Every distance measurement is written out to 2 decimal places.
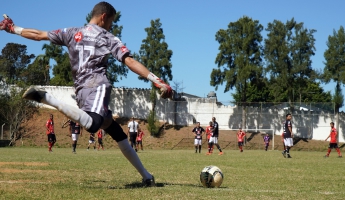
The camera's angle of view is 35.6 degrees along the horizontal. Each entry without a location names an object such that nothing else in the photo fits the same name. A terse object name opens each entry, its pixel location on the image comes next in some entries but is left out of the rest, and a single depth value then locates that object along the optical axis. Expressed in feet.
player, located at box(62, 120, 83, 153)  97.17
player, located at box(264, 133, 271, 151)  159.67
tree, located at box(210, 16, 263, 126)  202.49
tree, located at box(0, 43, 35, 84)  281.95
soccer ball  27.48
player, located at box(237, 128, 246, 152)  137.87
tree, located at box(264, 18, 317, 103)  206.08
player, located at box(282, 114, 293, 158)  90.78
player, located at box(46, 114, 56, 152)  99.40
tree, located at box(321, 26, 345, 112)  200.64
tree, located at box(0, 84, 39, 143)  163.53
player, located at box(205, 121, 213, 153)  106.01
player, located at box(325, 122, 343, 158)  99.88
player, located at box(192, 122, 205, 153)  117.08
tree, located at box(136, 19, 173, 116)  203.52
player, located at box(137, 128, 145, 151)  129.45
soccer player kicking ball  21.68
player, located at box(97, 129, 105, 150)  128.26
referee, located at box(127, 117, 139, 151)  106.47
